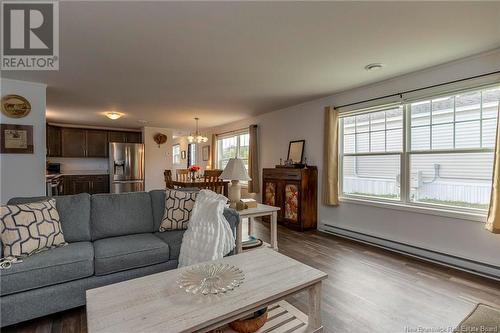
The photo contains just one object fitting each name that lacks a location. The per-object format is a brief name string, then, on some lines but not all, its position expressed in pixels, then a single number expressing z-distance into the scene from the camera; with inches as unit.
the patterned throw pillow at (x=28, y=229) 72.1
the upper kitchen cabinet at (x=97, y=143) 273.6
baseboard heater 102.7
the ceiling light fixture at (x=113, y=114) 198.5
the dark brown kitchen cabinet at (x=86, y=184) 259.6
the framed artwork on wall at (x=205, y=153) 303.9
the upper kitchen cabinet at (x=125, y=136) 287.9
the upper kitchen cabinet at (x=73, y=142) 261.0
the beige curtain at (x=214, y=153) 290.4
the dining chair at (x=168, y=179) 182.9
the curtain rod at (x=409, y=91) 104.5
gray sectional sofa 68.1
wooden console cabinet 169.3
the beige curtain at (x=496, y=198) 95.1
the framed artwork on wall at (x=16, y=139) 130.0
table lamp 116.4
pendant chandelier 240.4
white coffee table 43.6
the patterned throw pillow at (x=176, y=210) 102.3
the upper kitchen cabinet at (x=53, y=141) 249.3
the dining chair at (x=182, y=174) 220.8
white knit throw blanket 84.7
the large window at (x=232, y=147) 252.7
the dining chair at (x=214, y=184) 167.5
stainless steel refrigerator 268.5
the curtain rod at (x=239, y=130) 247.8
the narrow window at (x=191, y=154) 355.6
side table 113.4
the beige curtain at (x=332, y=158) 161.0
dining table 165.8
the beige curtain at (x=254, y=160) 229.0
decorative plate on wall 130.2
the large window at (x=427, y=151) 107.0
